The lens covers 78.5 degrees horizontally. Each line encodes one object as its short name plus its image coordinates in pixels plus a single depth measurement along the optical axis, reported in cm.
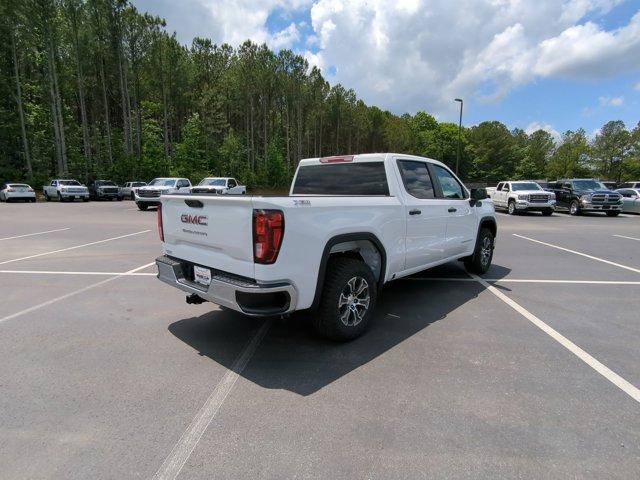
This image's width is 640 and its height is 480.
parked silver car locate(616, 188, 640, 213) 2175
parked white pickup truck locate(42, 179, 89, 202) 3014
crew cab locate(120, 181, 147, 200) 3495
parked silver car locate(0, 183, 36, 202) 2891
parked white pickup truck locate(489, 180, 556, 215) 1995
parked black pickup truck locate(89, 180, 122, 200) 3344
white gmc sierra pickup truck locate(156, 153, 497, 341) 328
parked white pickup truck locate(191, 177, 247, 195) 2115
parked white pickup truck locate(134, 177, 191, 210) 2128
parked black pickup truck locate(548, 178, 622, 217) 2012
